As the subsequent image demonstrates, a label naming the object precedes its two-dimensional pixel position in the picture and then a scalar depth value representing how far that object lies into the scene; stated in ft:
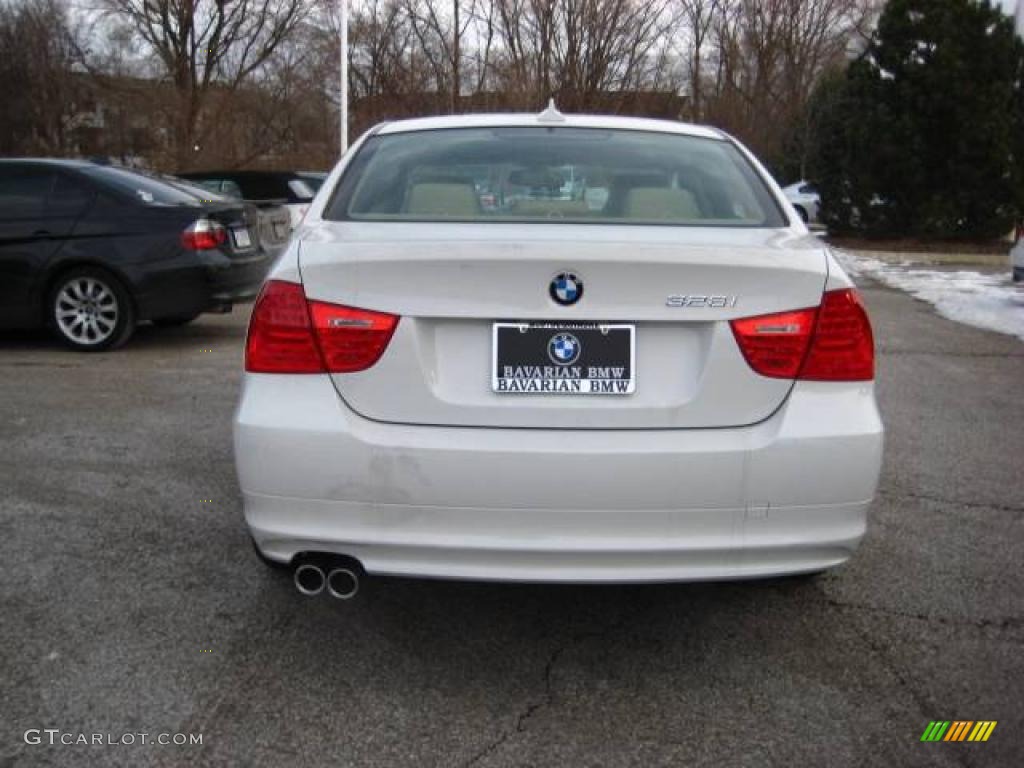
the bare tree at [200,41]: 108.47
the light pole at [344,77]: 74.54
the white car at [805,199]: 85.66
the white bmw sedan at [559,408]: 8.41
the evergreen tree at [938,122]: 57.82
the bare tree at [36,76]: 114.52
